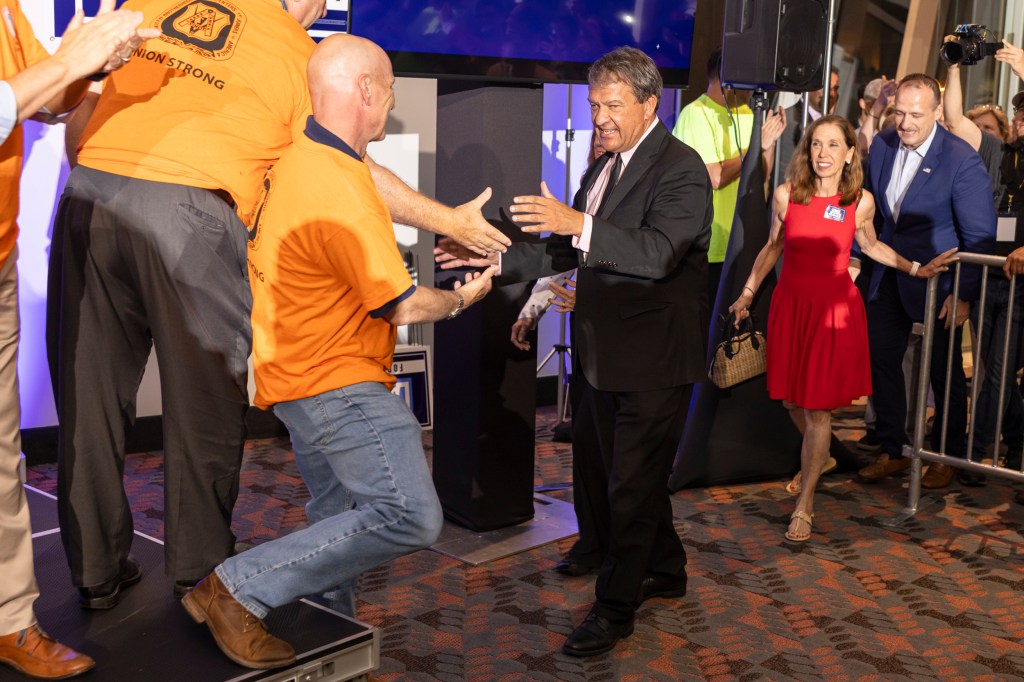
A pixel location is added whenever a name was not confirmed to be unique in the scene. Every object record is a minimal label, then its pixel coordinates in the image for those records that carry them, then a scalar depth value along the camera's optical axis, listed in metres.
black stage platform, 2.60
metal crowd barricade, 4.79
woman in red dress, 4.61
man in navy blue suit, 5.14
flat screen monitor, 3.97
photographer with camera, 5.23
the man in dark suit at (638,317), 3.35
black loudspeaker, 4.93
